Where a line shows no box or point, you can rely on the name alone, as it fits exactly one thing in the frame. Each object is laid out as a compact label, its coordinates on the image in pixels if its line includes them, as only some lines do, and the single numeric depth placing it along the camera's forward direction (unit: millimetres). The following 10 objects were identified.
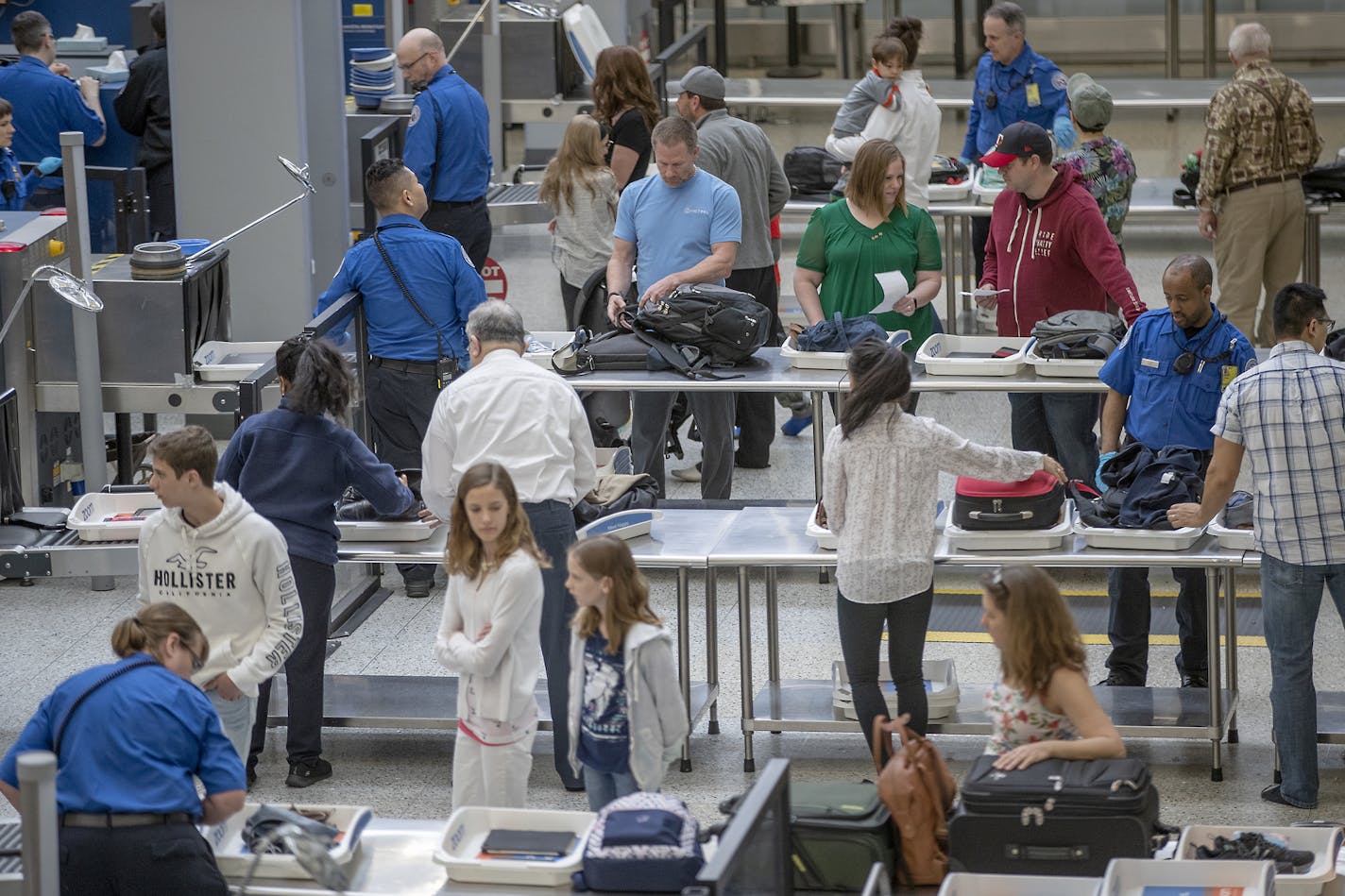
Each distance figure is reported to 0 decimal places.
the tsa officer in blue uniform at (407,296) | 14773
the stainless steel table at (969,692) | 12141
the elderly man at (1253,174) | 19687
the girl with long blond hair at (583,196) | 18500
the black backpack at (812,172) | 22000
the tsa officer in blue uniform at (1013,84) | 21547
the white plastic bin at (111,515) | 12984
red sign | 22719
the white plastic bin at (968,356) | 14352
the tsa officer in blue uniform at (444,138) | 19156
